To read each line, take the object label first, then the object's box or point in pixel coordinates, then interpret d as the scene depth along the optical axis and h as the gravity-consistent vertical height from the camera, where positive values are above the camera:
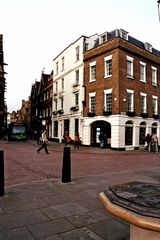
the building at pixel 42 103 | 29.97 +4.41
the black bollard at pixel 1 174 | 4.25 -1.14
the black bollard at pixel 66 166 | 5.47 -1.22
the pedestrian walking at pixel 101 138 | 17.95 -1.22
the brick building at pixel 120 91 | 17.30 +3.67
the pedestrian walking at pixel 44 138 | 13.17 -0.91
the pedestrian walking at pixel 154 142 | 16.52 -1.46
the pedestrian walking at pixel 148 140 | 17.29 -1.30
